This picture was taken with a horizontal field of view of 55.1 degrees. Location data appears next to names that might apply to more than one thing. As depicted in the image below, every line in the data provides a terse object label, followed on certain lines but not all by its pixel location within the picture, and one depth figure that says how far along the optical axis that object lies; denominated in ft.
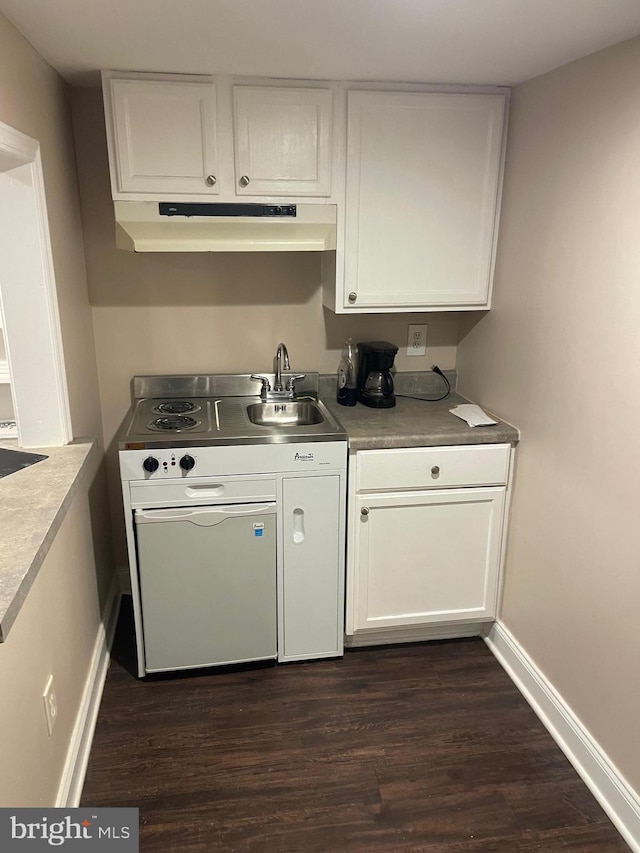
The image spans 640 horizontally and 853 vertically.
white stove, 7.02
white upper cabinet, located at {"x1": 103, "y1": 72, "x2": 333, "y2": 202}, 6.80
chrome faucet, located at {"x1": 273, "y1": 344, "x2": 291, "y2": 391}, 8.44
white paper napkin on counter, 7.83
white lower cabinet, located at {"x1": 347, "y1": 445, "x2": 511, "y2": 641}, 7.57
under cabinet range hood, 7.13
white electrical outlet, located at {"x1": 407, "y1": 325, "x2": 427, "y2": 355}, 9.21
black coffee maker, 8.50
